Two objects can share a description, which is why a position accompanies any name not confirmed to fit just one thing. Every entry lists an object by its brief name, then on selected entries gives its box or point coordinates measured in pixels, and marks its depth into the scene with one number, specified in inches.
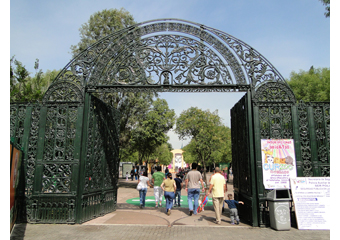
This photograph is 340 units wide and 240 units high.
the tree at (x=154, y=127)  847.7
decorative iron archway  325.7
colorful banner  297.1
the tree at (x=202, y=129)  861.8
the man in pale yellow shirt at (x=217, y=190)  314.5
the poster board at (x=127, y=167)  1245.0
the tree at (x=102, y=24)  751.7
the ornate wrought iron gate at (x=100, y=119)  301.7
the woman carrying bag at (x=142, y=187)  416.2
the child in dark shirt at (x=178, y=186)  434.8
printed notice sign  280.7
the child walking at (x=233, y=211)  305.6
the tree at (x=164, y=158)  2650.8
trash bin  275.9
